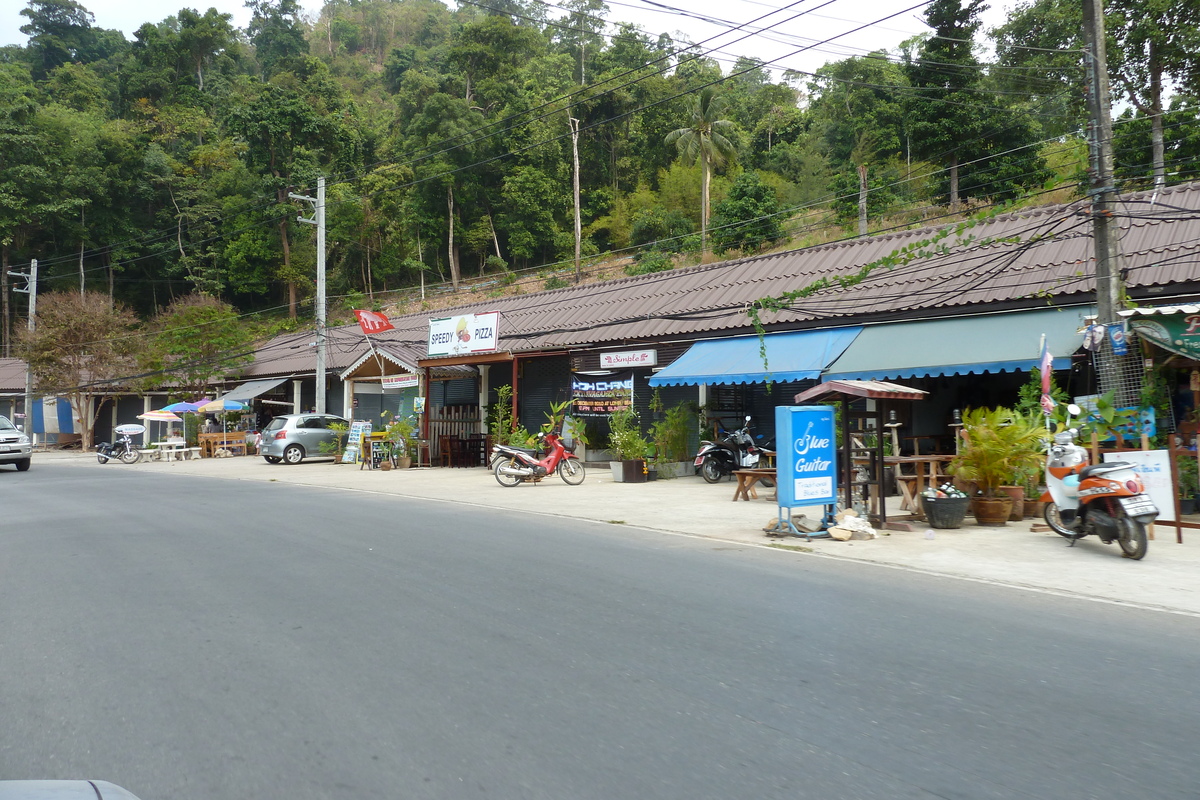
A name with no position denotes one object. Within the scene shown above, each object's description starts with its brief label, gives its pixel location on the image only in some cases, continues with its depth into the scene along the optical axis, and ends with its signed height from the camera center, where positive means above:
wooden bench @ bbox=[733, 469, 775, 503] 13.60 -0.92
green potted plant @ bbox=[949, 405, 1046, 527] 10.88 -0.50
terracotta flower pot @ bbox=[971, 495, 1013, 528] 10.89 -1.18
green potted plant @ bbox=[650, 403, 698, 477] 18.72 -0.35
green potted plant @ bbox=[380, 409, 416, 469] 23.45 -0.37
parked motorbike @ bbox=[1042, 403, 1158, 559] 8.41 -0.86
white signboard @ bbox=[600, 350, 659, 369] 19.41 +1.51
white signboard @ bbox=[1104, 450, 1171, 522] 9.58 -0.67
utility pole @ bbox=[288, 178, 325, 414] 25.84 +3.25
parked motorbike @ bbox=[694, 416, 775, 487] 17.16 -0.66
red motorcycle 17.36 -0.82
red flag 24.91 +3.17
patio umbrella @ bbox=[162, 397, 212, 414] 31.23 +0.88
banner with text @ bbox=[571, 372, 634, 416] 20.16 +0.72
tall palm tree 43.31 +14.79
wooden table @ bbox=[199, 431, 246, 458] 30.84 -0.46
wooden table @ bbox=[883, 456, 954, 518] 11.50 -0.85
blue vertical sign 10.15 -0.43
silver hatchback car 25.56 -0.26
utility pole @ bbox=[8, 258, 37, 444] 37.88 +4.91
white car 22.81 -0.39
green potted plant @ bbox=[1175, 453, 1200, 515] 10.73 -0.80
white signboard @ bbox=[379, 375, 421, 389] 23.92 +1.32
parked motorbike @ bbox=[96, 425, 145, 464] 28.33 -0.68
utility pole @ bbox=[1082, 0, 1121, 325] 10.75 +3.11
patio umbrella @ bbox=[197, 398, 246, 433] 31.16 +0.89
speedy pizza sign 21.92 +2.45
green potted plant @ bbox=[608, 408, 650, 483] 17.64 -0.66
